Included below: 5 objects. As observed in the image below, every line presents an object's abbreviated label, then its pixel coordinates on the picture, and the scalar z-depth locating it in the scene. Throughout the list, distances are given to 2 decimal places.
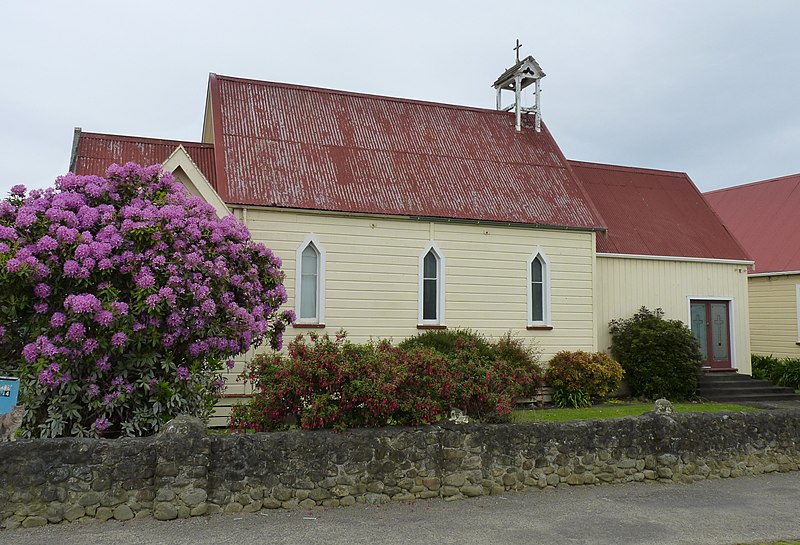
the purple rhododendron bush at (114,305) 8.76
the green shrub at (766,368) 23.09
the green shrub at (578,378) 17.86
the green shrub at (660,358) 18.98
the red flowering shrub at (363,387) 9.15
